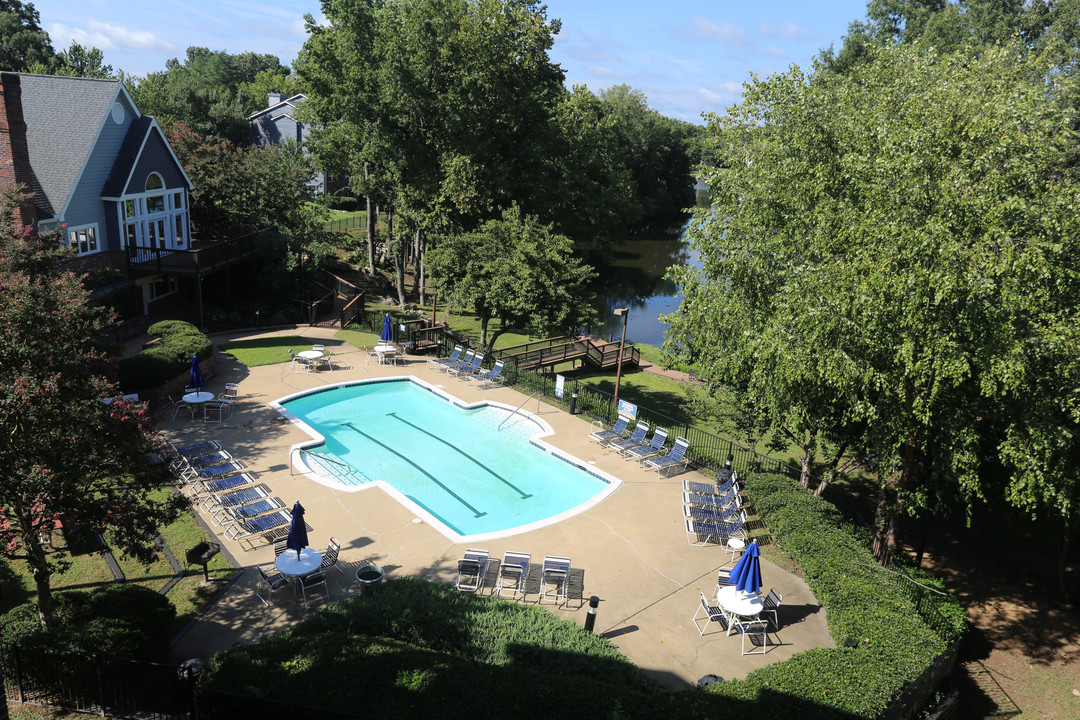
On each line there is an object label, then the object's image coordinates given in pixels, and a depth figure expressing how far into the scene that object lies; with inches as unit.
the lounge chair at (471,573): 538.0
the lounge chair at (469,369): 1055.0
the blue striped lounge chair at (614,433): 839.7
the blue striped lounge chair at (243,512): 601.6
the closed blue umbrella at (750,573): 496.1
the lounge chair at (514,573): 541.3
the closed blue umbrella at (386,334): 1134.4
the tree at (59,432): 370.0
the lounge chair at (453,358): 1090.7
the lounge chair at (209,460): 687.1
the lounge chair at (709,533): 633.0
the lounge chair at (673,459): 775.7
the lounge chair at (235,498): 622.2
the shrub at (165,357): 829.8
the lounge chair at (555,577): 535.5
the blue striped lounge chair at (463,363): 1076.5
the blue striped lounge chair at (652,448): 808.9
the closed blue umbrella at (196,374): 842.8
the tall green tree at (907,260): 454.9
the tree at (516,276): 1014.4
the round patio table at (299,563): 502.6
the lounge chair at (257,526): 583.8
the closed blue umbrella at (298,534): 512.2
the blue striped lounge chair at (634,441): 820.6
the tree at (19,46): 2534.4
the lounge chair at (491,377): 1031.6
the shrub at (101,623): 389.1
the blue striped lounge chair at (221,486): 650.8
